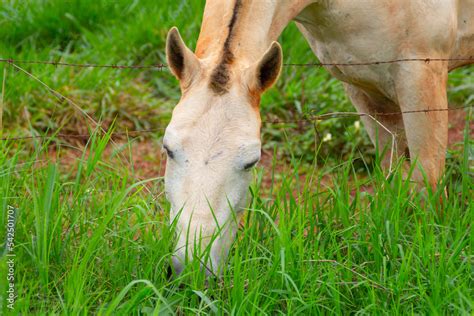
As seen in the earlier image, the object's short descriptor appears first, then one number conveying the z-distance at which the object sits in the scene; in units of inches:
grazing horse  243.8
